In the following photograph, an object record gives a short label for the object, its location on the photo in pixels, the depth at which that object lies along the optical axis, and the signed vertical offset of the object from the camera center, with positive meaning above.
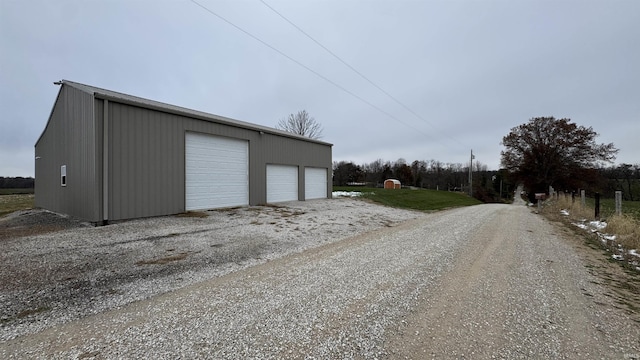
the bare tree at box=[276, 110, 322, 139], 37.84 +7.97
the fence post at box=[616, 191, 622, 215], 8.03 -0.64
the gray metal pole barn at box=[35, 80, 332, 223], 8.23 +0.77
